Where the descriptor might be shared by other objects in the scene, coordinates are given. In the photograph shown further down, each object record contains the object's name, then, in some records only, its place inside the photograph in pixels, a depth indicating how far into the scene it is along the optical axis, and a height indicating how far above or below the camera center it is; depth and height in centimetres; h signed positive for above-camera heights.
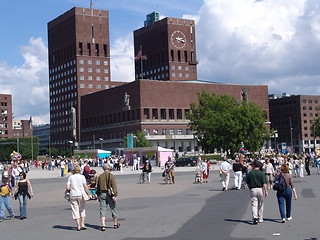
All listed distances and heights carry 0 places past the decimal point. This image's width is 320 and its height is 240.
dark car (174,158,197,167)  7669 -107
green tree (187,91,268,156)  8344 +392
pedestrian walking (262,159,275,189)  2733 -92
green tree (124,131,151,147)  11059 +307
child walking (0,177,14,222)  1702 -118
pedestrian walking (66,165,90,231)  1428 -100
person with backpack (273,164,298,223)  1463 -101
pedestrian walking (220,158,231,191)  2677 -98
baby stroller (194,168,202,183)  3397 -142
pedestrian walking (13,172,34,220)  1709 -106
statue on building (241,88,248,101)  13362 +1468
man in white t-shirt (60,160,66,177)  5332 -93
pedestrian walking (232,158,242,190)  2694 -96
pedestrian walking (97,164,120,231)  1413 -93
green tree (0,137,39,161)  13388 +293
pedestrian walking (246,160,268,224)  1449 -102
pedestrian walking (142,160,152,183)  3519 -88
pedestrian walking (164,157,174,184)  3353 -92
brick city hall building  12419 +1688
